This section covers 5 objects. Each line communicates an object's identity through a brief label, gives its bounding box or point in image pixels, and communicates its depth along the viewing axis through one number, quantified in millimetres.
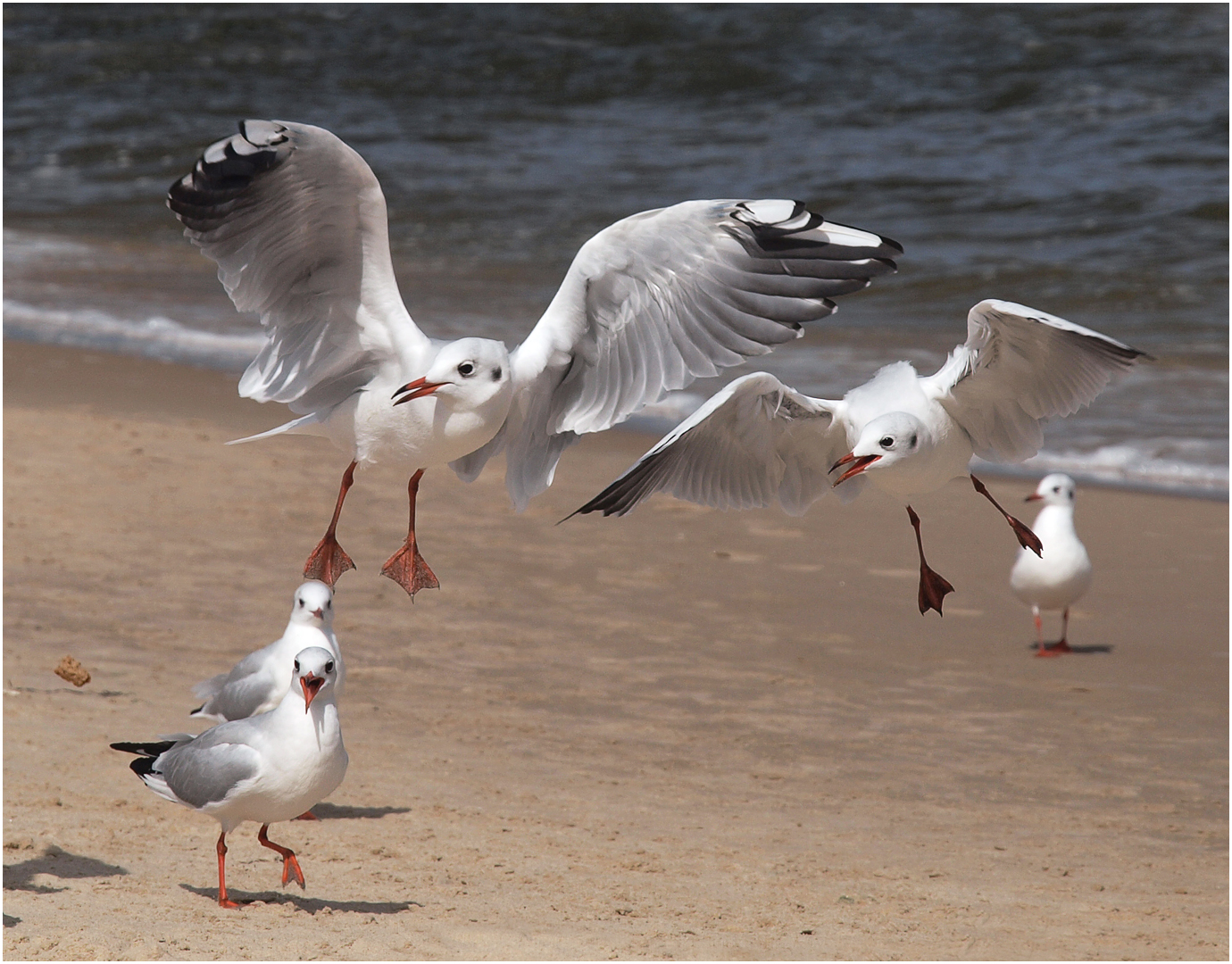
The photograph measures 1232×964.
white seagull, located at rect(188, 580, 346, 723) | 10445
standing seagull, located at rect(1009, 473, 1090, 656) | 15258
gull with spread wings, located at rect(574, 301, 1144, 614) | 6629
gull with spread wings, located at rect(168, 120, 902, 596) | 6906
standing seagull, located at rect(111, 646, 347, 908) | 8859
